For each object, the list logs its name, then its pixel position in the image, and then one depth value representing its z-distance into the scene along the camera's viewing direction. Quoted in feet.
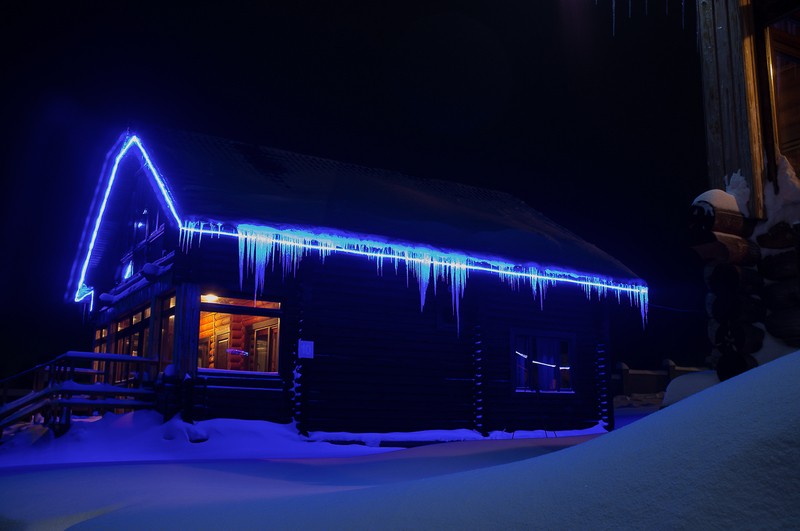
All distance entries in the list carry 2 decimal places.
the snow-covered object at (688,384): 21.13
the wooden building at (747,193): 20.63
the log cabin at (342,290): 40.14
